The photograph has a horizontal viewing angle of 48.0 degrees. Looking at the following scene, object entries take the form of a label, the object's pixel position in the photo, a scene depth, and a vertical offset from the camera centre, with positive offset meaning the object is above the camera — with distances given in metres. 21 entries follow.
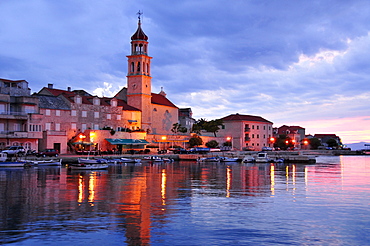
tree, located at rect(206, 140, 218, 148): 117.54 +0.70
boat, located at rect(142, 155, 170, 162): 81.27 -2.45
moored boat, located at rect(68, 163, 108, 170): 60.10 -2.92
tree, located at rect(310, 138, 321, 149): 178.69 +1.50
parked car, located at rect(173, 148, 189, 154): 100.56 -1.10
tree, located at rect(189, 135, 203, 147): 109.06 +1.43
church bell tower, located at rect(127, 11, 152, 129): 98.81 +16.67
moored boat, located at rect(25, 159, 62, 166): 61.58 -2.44
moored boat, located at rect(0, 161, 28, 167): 58.66 -2.48
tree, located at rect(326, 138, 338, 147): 189.00 +2.03
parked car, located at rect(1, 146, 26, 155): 64.44 -0.56
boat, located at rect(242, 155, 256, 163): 91.43 -2.77
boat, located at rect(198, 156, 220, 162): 91.65 -2.78
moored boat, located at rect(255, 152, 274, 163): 91.17 -2.56
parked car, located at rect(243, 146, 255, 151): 129.75 -0.48
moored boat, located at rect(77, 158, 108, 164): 64.06 -2.24
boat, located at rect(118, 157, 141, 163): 75.44 -2.48
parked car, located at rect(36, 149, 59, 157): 68.25 -1.08
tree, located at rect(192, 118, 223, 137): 126.06 +6.33
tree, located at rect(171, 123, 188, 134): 111.30 +4.79
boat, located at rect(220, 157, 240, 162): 92.19 -2.79
